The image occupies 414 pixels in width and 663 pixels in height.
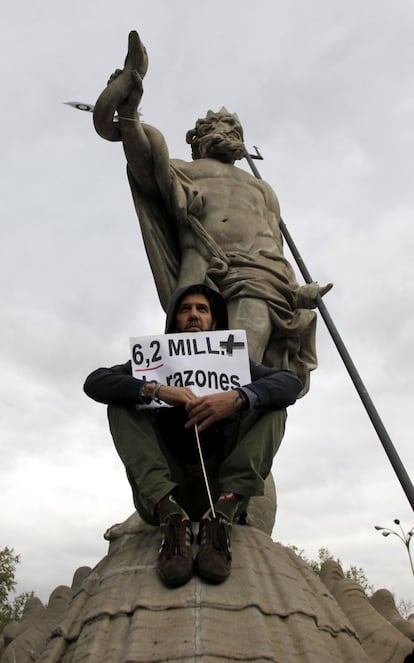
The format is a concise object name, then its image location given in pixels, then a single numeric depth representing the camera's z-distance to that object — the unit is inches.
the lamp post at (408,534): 656.6
